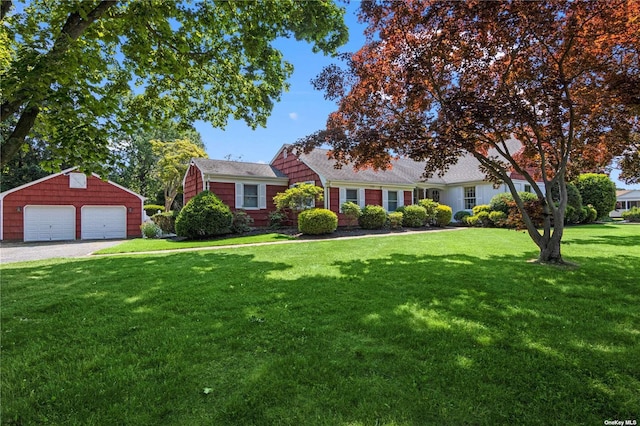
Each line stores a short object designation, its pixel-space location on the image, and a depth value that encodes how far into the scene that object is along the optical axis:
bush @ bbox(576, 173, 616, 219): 20.92
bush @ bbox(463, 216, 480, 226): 18.81
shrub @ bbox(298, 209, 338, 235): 14.41
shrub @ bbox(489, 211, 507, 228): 17.20
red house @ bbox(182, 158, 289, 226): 17.16
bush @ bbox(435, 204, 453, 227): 19.22
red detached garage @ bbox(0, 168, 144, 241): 16.97
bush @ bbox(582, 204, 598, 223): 19.58
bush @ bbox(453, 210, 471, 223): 20.78
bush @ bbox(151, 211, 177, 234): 18.64
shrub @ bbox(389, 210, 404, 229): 17.46
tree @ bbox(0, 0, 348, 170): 4.19
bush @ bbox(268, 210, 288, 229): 17.56
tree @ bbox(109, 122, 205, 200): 32.91
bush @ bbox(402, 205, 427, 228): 18.11
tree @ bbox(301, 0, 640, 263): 6.23
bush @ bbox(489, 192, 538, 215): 17.64
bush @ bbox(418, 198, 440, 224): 18.97
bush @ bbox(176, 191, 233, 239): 14.34
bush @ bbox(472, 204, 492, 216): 18.67
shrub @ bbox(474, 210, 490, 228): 18.20
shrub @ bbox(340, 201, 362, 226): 16.92
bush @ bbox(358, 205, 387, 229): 17.13
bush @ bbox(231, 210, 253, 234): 16.31
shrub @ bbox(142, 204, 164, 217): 26.33
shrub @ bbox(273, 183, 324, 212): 15.41
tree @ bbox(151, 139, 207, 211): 23.52
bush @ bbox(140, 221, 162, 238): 17.25
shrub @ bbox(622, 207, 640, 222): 27.05
